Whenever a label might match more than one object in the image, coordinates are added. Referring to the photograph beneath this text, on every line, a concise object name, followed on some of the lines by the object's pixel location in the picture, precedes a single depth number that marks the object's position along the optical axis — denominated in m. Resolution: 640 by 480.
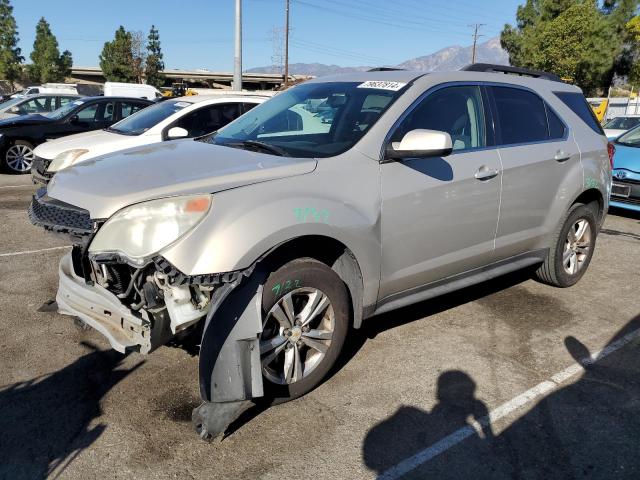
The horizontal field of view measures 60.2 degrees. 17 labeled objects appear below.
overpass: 87.19
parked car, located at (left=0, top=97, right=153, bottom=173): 11.07
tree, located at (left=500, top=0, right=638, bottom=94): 39.34
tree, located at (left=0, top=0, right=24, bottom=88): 61.09
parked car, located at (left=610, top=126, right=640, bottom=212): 7.91
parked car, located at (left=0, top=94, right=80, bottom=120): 15.07
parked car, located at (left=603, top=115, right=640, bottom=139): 16.86
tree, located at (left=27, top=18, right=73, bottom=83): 69.38
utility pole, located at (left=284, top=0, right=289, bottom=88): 46.62
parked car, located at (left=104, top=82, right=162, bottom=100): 27.83
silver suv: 2.73
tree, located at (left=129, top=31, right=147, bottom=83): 72.72
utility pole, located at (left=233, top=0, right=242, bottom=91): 16.03
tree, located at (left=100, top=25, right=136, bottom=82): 71.44
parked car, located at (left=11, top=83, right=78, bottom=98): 32.44
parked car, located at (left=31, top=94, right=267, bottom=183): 7.74
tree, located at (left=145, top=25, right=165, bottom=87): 75.88
